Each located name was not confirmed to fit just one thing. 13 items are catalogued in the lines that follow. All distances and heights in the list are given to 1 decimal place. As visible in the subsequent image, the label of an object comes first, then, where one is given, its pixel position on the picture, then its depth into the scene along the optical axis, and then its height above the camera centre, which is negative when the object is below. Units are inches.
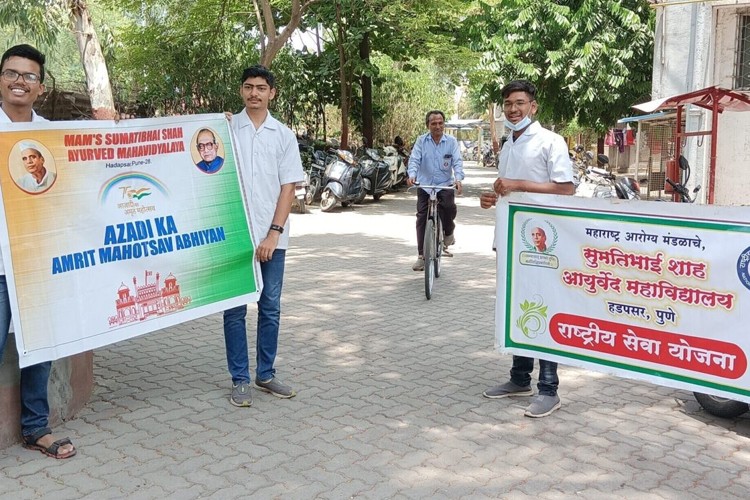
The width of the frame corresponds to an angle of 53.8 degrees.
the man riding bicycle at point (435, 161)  330.3 -10.8
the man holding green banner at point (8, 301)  139.6 -27.0
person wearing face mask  171.2 -7.1
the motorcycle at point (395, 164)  746.2 -26.4
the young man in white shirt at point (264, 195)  174.9 -12.4
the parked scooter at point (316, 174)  648.1 -29.3
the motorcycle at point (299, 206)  608.7 -53.2
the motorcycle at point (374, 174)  682.8 -32.9
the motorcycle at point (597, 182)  623.8 -46.3
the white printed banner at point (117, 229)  139.6 -17.1
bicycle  291.5 -42.1
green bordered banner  142.3 -32.9
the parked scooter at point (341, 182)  618.8 -35.4
